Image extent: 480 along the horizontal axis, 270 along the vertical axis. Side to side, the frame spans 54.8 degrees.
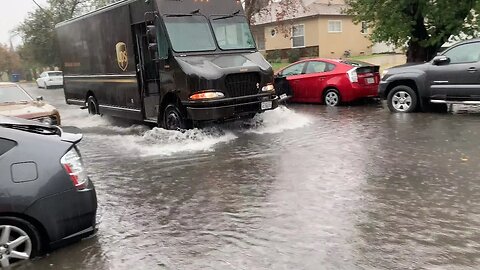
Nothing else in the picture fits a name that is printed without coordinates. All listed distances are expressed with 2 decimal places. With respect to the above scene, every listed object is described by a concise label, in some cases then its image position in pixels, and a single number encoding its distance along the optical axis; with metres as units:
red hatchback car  13.30
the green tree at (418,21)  13.61
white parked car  38.50
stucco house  33.19
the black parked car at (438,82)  10.46
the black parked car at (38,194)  3.97
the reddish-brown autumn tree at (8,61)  73.25
